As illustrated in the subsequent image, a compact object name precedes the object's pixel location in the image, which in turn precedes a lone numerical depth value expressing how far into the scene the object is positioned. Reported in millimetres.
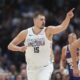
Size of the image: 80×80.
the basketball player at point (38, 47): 13036
